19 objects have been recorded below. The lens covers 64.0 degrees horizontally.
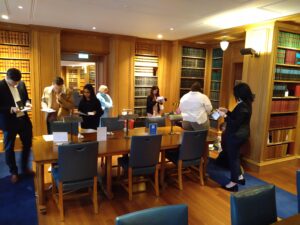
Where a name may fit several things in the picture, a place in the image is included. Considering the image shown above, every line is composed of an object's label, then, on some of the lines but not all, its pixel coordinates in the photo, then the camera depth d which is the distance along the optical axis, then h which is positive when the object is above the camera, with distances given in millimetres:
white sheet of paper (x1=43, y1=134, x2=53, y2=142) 3244 -807
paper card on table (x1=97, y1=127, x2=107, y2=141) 3302 -733
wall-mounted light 4270 +605
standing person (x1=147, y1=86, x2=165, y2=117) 5668 -461
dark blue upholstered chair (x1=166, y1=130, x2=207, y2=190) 3375 -965
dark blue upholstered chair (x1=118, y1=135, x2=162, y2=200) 3012 -950
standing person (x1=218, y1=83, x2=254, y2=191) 3367 -596
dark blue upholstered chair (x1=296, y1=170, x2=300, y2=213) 1893 -750
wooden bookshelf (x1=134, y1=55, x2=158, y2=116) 6449 +106
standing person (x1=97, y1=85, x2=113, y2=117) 5395 -409
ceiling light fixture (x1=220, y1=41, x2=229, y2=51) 4984 +845
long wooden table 2684 -836
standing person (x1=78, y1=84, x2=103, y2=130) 4031 -460
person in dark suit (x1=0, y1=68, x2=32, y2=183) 3408 -553
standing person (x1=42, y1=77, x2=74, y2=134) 4246 -400
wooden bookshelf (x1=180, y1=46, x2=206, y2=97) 6738 +486
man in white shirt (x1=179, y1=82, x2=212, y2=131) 4180 -436
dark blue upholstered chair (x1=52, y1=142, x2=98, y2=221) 2531 -950
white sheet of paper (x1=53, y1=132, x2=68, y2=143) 3107 -745
